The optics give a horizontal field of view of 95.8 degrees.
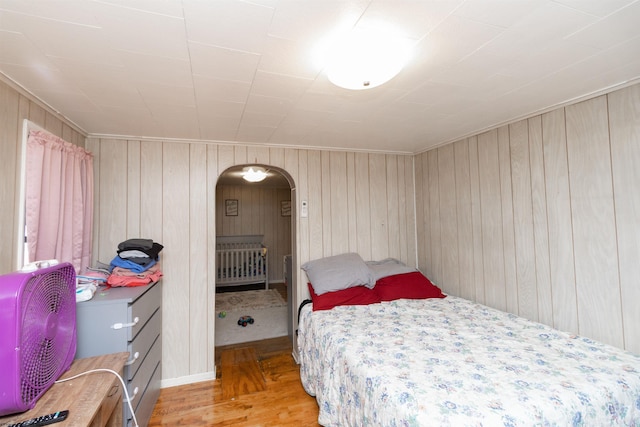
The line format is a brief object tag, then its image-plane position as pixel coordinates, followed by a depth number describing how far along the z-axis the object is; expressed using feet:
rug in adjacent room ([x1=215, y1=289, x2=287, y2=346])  12.50
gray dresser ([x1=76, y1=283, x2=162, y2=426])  5.80
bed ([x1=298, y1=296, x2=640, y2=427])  4.28
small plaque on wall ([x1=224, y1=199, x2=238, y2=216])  21.70
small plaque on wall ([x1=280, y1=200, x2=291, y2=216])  23.01
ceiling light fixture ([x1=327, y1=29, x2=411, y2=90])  4.23
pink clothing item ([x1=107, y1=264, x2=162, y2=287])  7.12
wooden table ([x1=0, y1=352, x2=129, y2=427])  3.59
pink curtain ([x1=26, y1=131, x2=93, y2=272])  5.89
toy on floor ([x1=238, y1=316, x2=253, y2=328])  13.48
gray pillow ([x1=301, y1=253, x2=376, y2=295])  9.34
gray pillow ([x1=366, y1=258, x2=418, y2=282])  10.26
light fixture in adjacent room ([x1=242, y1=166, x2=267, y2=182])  14.29
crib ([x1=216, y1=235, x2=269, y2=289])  19.83
